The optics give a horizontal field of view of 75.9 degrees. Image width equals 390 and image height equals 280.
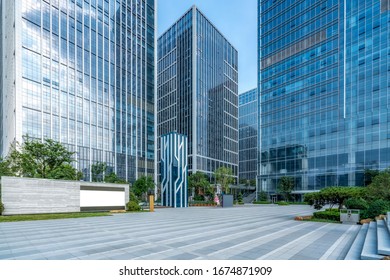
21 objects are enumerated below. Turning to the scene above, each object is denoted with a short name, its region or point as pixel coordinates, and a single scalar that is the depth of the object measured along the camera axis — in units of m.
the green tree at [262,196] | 64.94
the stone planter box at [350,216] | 16.30
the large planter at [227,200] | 41.96
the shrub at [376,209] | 16.18
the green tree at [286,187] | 60.16
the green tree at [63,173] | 29.03
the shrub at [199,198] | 55.97
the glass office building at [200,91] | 79.19
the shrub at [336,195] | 18.03
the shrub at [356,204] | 17.16
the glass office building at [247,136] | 99.81
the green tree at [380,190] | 18.84
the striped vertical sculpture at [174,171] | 42.31
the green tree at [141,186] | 46.94
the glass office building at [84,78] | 48.22
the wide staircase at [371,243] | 7.72
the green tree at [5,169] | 29.46
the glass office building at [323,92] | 50.75
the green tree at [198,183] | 53.25
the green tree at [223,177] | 56.91
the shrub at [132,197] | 31.11
